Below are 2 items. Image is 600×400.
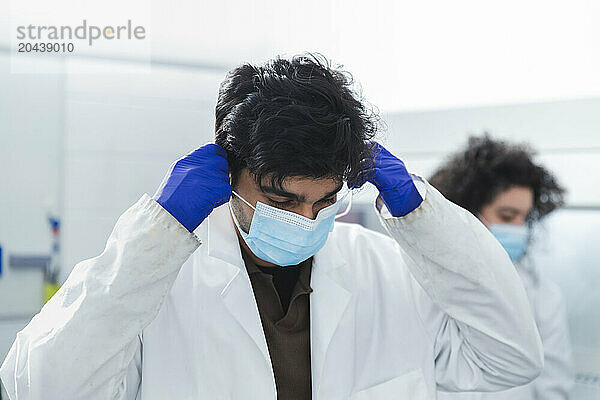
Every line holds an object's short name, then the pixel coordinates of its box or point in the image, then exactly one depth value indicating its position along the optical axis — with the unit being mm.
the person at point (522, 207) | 2638
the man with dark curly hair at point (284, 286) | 1884
